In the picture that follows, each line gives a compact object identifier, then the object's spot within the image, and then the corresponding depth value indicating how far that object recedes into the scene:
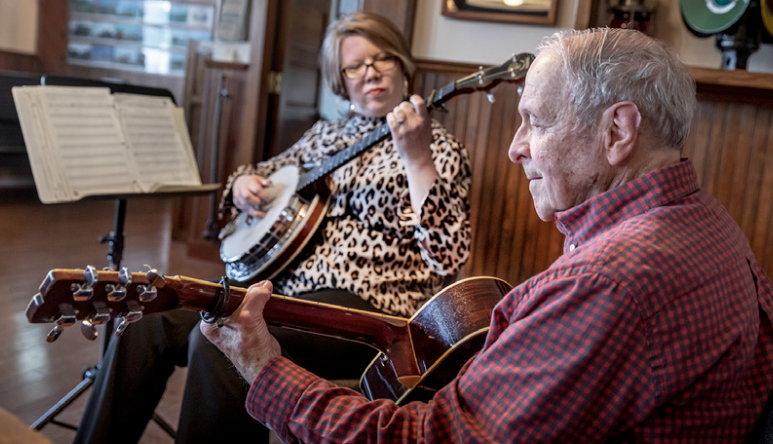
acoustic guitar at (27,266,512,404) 1.03
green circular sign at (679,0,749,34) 2.01
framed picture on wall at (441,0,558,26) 2.30
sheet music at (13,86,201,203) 1.74
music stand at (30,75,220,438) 1.90
